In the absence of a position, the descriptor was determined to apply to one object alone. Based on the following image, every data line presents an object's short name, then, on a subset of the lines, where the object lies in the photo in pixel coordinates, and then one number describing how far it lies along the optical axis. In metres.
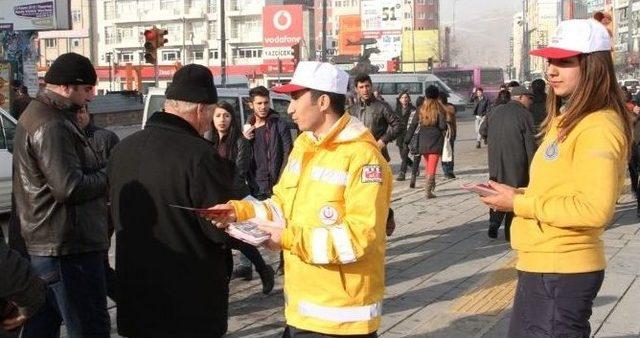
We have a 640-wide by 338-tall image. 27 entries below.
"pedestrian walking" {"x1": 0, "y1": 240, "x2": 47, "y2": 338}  3.02
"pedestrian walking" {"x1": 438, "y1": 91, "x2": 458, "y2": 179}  15.70
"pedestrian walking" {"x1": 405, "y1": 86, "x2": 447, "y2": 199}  13.20
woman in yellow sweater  3.09
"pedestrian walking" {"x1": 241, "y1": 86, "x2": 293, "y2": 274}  7.97
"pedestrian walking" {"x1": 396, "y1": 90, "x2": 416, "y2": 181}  16.15
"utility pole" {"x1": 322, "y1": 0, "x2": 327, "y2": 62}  34.20
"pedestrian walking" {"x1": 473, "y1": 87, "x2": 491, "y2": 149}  24.50
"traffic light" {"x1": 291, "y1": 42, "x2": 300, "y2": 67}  36.90
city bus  58.12
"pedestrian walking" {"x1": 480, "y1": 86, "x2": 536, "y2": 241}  9.25
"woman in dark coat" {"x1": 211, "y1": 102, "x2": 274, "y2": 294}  7.11
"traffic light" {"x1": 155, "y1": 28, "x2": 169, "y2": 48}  19.66
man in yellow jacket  3.11
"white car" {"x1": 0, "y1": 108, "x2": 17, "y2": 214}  9.30
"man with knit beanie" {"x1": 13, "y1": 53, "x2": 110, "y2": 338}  4.18
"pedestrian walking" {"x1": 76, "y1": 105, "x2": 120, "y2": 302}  6.57
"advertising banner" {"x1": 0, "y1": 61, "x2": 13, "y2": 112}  17.23
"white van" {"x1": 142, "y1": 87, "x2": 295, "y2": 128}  14.61
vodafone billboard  76.62
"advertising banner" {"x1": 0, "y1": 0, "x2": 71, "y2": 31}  23.44
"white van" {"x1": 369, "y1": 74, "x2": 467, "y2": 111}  45.44
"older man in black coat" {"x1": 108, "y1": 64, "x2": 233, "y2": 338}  3.44
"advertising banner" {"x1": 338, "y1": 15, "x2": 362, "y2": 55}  90.81
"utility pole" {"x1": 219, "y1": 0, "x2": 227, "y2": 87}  31.27
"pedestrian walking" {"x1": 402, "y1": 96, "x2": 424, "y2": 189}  14.30
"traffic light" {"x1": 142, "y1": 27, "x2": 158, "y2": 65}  19.27
